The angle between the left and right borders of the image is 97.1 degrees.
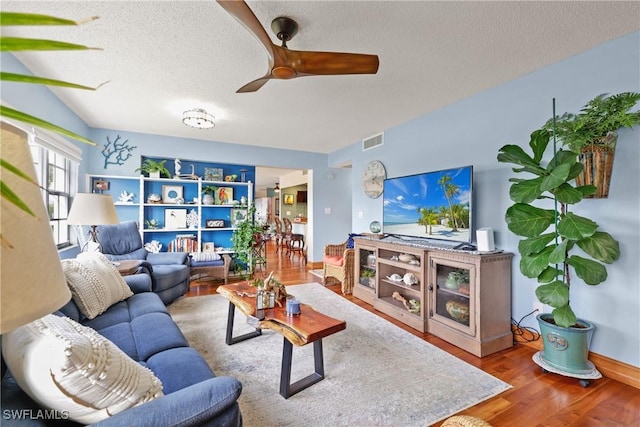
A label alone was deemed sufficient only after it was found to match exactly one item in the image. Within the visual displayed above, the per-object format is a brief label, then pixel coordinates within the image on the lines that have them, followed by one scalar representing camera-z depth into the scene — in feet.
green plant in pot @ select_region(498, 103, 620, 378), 6.34
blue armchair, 10.88
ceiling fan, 6.08
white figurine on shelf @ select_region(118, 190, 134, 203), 15.20
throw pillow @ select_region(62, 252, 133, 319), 6.57
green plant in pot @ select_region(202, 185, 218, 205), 16.84
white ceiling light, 11.14
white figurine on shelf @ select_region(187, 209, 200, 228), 16.76
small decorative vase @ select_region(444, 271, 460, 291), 8.79
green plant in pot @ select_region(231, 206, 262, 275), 15.31
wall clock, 14.57
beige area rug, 5.58
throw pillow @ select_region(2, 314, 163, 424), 2.84
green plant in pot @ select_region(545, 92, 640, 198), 6.28
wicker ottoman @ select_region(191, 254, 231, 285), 14.37
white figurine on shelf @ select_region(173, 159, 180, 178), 16.25
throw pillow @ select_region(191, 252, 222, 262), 14.62
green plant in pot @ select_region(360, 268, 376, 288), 12.23
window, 9.50
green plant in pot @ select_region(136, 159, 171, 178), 15.39
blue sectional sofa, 2.90
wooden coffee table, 5.94
